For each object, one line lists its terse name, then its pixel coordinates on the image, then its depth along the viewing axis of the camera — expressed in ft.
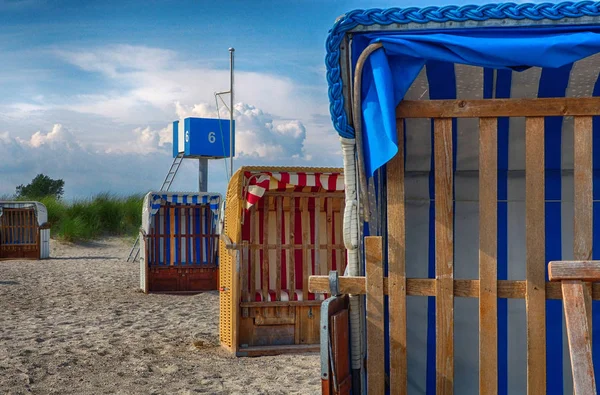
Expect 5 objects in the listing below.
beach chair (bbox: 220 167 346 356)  27.71
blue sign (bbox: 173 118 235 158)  79.15
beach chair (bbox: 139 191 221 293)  46.91
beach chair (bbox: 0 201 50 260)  70.18
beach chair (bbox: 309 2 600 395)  11.35
